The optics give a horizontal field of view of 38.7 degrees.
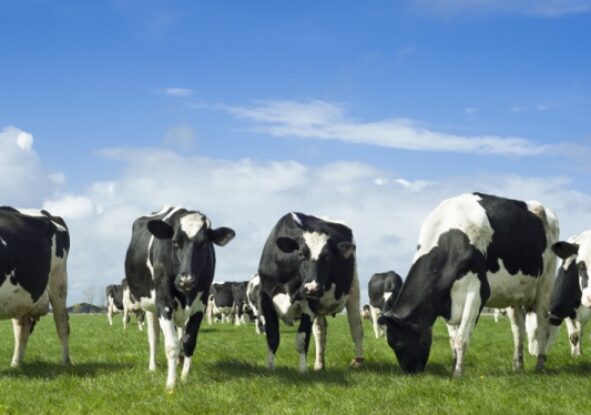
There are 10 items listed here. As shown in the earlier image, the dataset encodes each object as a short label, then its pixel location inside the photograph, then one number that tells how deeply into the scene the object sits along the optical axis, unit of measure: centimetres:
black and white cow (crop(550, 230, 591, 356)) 1645
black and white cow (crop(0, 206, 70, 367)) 1445
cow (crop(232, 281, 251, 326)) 4294
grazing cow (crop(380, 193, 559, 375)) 1304
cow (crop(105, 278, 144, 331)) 3891
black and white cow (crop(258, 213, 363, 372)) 1365
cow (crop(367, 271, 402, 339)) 2800
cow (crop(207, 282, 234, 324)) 4503
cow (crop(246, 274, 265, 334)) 3031
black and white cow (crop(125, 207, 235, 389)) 1220
